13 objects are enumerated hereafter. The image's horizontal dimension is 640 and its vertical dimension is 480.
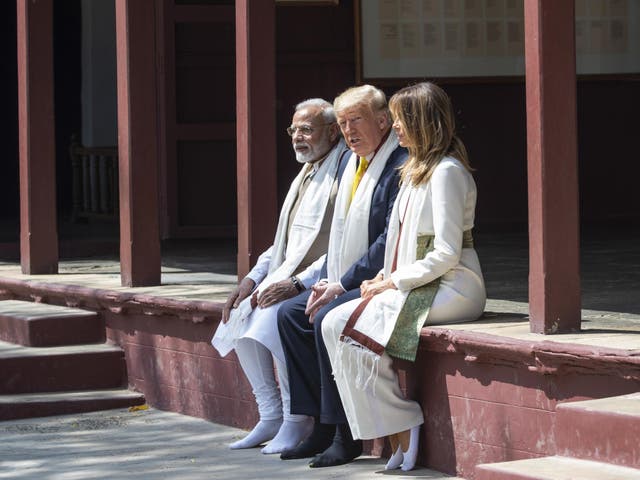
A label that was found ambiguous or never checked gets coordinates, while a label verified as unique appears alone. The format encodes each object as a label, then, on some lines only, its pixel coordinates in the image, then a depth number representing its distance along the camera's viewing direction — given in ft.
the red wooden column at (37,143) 58.49
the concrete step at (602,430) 30.25
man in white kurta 41.10
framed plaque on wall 71.28
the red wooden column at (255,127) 46.42
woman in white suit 36.57
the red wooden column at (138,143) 51.98
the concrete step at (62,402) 48.40
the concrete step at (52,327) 51.73
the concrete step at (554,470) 29.96
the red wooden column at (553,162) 35.91
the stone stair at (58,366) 49.24
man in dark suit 38.63
